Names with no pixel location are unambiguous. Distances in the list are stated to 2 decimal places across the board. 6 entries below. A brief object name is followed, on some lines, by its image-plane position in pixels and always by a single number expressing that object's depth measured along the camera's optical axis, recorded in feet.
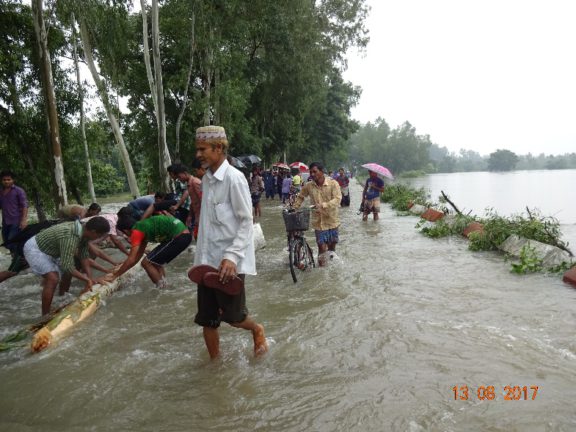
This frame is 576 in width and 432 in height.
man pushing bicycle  22.13
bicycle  21.63
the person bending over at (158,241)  16.56
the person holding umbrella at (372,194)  40.29
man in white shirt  10.62
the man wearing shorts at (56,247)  15.81
